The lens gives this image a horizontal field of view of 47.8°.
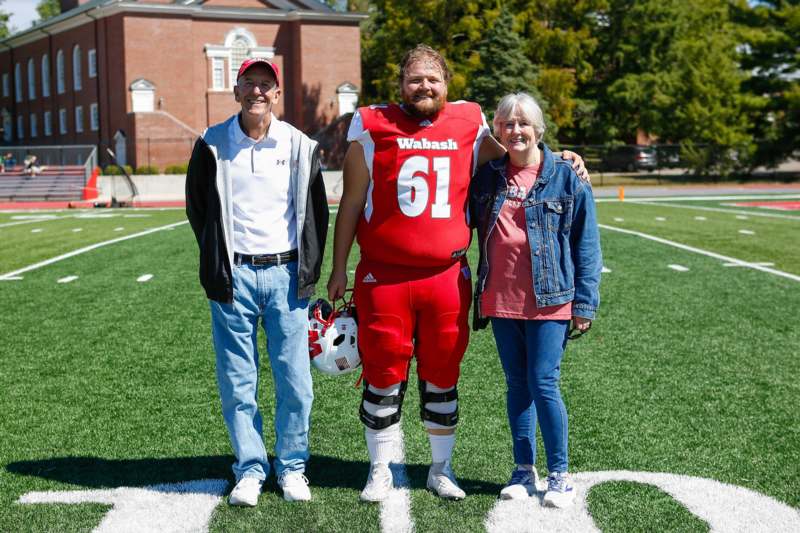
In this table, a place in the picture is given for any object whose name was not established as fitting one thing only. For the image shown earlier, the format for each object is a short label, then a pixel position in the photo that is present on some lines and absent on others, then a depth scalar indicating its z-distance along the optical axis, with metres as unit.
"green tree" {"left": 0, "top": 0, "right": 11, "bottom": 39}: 65.69
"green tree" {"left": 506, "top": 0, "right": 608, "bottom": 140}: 43.66
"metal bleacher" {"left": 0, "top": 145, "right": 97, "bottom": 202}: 32.94
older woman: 3.75
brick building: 43.97
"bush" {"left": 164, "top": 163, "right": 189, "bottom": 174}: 37.22
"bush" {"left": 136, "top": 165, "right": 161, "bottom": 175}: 37.34
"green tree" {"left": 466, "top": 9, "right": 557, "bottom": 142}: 39.97
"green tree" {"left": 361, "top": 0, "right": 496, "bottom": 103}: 43.44
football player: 3.71
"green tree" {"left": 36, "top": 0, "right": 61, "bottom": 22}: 79.69
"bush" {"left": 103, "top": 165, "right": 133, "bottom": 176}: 36.25
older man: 3.81
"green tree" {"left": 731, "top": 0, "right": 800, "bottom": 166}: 41.81
